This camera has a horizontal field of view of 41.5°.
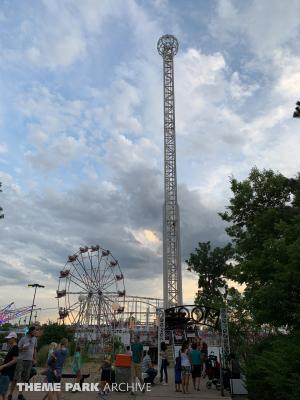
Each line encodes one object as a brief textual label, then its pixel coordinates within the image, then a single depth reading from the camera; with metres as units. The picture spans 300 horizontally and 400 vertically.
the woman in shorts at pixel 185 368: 12.31
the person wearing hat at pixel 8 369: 7.60
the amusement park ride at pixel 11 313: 90.32
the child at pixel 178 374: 12.61
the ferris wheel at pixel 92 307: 43.00
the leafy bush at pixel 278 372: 6.84
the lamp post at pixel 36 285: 62.73
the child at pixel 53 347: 10.24
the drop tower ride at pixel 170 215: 54.81
